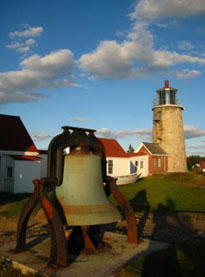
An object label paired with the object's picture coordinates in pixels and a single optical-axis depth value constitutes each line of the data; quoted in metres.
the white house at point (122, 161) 30.68
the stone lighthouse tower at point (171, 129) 37.34
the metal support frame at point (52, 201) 5.05
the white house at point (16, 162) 21.33
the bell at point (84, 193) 5.26
